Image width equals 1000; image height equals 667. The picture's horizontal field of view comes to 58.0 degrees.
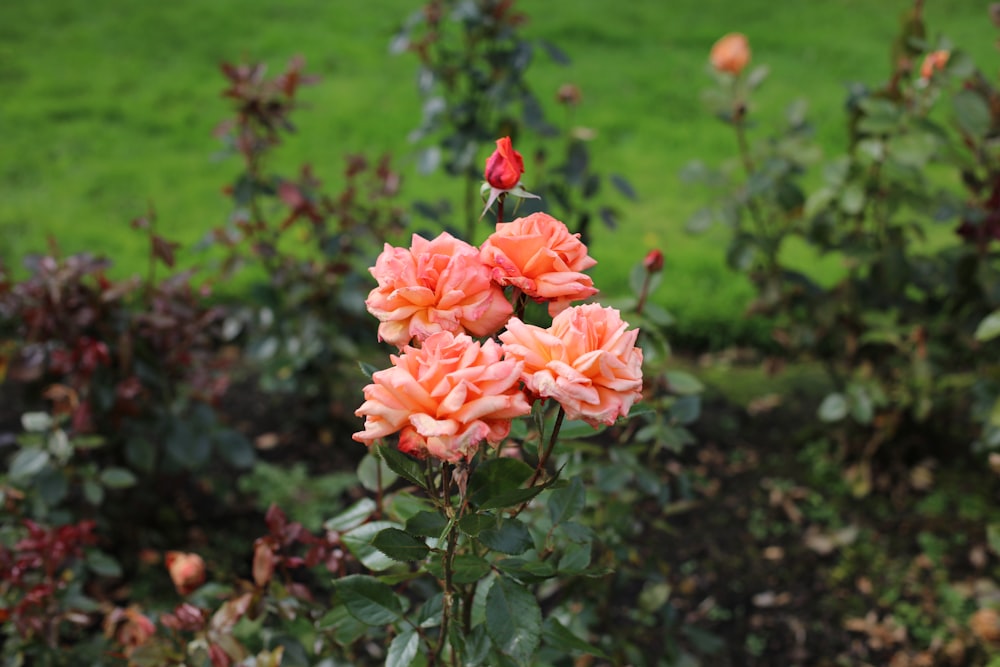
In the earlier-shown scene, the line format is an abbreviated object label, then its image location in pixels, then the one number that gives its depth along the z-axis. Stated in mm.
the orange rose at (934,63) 2232
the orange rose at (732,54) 2512
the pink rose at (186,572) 1545
